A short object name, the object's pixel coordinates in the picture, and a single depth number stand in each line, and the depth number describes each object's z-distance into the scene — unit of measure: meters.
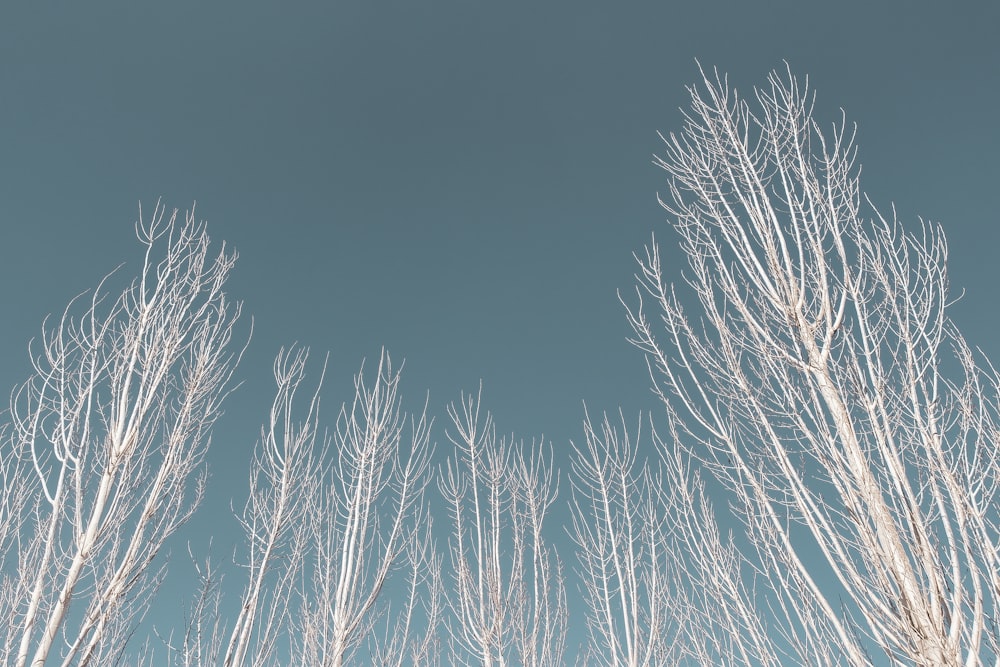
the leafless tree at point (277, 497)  6.49
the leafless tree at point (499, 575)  8.37
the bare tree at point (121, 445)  4.17
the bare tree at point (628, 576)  8.07
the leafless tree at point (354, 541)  6.14
